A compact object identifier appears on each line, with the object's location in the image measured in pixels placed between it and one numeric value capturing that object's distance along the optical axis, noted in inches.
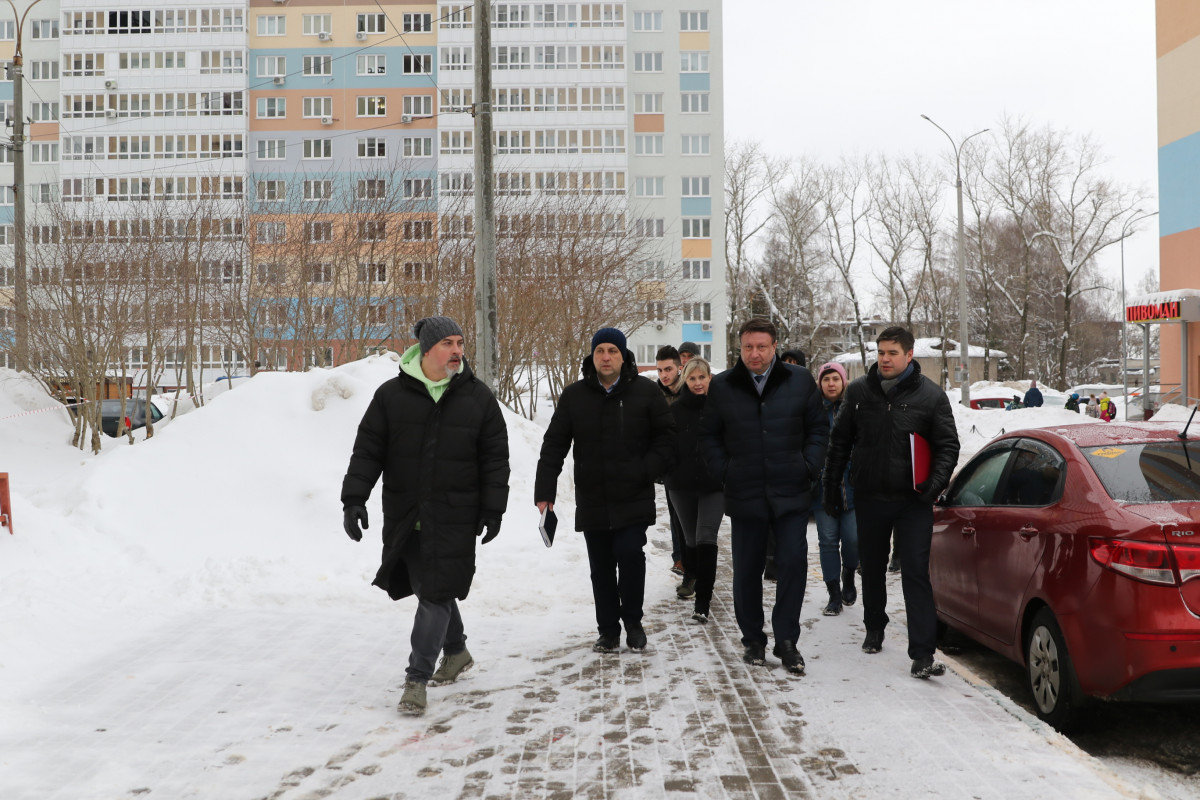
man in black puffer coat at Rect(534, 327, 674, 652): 258.8
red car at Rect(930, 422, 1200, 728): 183.6
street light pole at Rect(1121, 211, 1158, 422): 1200.4
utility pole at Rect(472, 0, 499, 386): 495.2
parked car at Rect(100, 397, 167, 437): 911.0
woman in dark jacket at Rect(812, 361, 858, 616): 318.3
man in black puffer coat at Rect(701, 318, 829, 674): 248.1
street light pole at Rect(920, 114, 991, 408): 1469.0
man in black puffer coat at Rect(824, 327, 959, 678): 239.9
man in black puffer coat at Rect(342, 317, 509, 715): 214.8
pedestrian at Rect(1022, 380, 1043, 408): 1333.7
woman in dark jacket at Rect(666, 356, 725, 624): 305.6
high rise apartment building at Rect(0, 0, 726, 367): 2768.2
